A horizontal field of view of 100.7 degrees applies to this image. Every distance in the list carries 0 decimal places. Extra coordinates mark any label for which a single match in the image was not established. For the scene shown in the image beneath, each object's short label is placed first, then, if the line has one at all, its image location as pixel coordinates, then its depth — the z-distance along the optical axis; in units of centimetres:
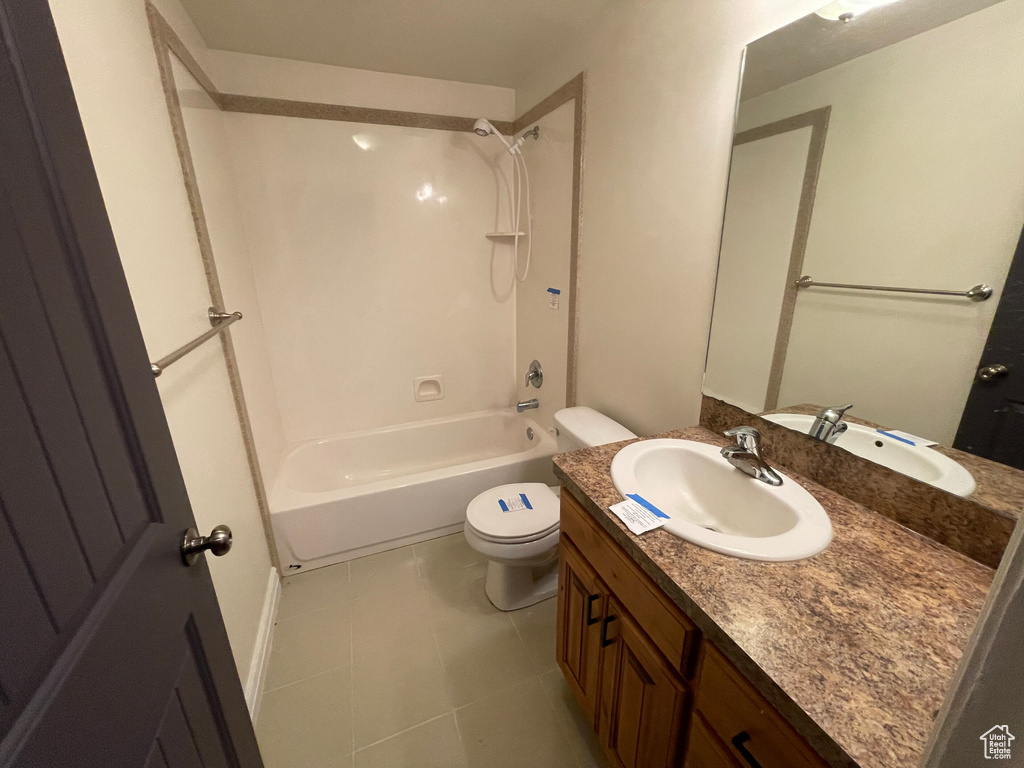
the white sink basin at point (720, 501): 82
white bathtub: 194
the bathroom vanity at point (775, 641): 54
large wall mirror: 72
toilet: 159
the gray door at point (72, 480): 37
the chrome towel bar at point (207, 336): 92
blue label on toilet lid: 172
